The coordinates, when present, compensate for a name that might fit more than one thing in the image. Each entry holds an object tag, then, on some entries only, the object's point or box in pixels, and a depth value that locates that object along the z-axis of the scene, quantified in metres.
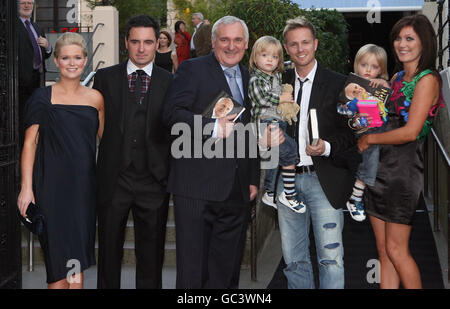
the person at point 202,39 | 12.84
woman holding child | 4.47
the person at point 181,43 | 13.83
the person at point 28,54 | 6.73
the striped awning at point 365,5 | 22.14
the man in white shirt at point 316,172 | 4.56
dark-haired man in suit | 4.78
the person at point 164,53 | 12.10
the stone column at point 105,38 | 16.08
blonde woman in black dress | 4.59
